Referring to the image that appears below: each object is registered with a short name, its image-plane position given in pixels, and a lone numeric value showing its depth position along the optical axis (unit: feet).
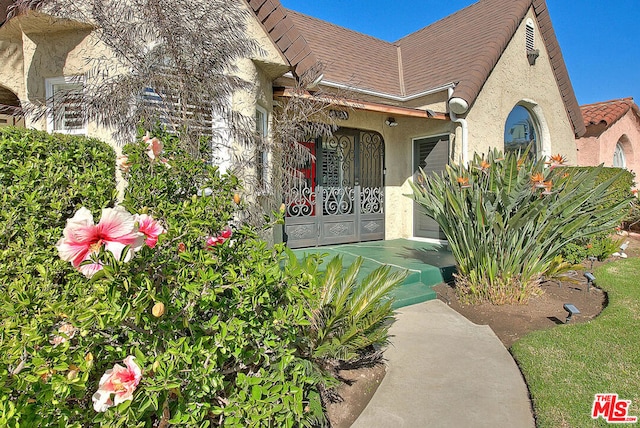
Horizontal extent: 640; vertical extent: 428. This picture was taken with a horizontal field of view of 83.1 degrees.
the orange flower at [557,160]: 20.30
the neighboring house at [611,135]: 48.39
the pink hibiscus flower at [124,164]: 9.12
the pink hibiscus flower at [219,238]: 7.88
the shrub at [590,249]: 28.07
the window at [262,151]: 19.93
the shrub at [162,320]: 5.50
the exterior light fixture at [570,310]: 17.15
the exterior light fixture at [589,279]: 22.61
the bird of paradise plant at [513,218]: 19.34
